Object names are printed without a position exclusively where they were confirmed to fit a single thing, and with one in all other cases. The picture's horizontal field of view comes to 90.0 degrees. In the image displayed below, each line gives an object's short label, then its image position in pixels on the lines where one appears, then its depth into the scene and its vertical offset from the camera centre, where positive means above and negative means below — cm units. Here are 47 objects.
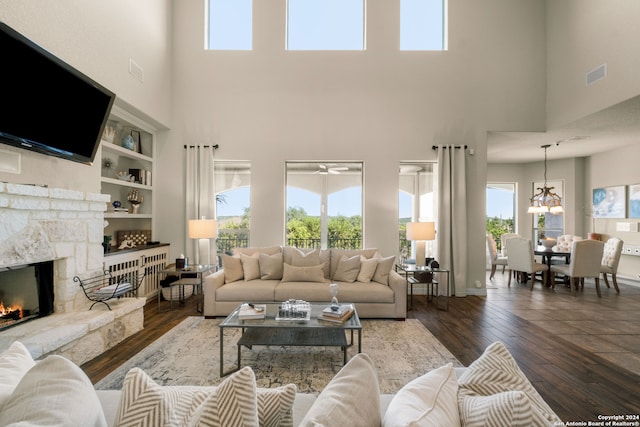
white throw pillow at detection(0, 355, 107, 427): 76 -47
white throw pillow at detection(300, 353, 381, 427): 81 -50
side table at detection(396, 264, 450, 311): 439 -88
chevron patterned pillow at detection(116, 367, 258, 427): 76 -48
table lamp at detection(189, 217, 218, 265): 456 -21
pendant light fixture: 632 +21
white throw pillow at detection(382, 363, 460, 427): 80 -52
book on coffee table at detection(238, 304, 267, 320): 277 -86
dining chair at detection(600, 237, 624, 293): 566 -80
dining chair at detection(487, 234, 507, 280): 666 -92
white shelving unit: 449 +74
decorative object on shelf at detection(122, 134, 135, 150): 470 +107
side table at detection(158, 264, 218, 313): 440 -91
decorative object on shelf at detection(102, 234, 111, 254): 404 -36
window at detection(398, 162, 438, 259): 547 +36
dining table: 585 -74
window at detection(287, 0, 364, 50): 540 +321
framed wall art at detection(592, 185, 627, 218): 663 +25
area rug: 246 -128
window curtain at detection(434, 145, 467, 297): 526 +2
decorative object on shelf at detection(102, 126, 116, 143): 429 +110
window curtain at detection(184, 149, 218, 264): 525 +47
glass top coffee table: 261 -106
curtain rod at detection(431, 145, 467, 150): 526 +112
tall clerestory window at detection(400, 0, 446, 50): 540 +323
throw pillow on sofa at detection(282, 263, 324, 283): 420 -79
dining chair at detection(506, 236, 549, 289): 578 -83
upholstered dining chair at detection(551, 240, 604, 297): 537 -76
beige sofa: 392 -86
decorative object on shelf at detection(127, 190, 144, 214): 488 +24
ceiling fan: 546 +78
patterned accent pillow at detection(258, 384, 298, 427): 91 -56
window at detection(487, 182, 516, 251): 837 +16
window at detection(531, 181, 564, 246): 780 -22
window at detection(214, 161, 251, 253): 546 +18
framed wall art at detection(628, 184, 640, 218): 634 +26
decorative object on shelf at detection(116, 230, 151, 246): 482 -33
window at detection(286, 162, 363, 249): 547 +16
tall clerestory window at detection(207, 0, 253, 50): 540 +323
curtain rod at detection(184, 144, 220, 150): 527 +113
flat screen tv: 246 +101
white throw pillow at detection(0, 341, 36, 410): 92 -50
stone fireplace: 253 -40
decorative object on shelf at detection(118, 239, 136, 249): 463 -44
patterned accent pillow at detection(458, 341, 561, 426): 101 -54
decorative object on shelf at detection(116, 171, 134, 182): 469 +57
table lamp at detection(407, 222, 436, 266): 457 -24
